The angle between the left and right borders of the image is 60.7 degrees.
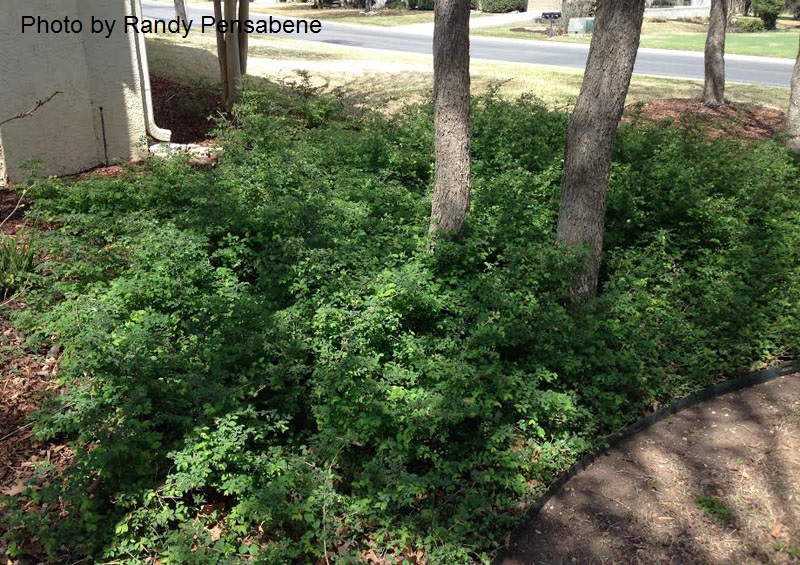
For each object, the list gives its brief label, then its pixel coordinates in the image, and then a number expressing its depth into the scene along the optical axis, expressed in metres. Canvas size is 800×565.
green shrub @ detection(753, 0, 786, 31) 38.46
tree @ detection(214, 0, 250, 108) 11.68
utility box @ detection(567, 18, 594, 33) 31.02
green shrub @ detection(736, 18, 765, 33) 37.16
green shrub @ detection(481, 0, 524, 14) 43.75
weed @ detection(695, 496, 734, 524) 4.21
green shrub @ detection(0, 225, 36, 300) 5.94
